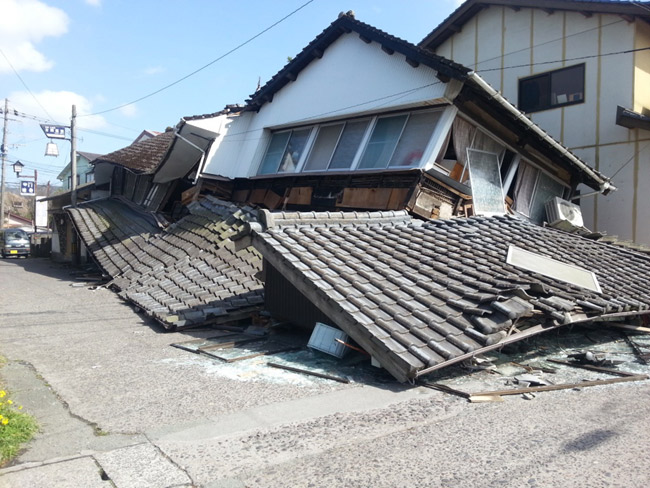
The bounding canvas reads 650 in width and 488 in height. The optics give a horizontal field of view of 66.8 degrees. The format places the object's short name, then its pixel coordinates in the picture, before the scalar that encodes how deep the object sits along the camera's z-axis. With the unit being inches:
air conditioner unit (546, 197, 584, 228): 483.5
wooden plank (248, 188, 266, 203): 550.9
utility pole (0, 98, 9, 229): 1402.6
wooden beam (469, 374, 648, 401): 195.0
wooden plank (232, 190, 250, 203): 581.3
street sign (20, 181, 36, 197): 1454.2
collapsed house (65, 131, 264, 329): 351.3
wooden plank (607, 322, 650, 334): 323.9
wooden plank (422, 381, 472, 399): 191.0
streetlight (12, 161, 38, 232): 1438.2
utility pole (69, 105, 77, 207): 861.2
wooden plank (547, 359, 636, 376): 226.4
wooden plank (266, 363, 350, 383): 208.7
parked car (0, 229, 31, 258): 1091.9
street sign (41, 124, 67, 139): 879.1
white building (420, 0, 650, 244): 535.2
